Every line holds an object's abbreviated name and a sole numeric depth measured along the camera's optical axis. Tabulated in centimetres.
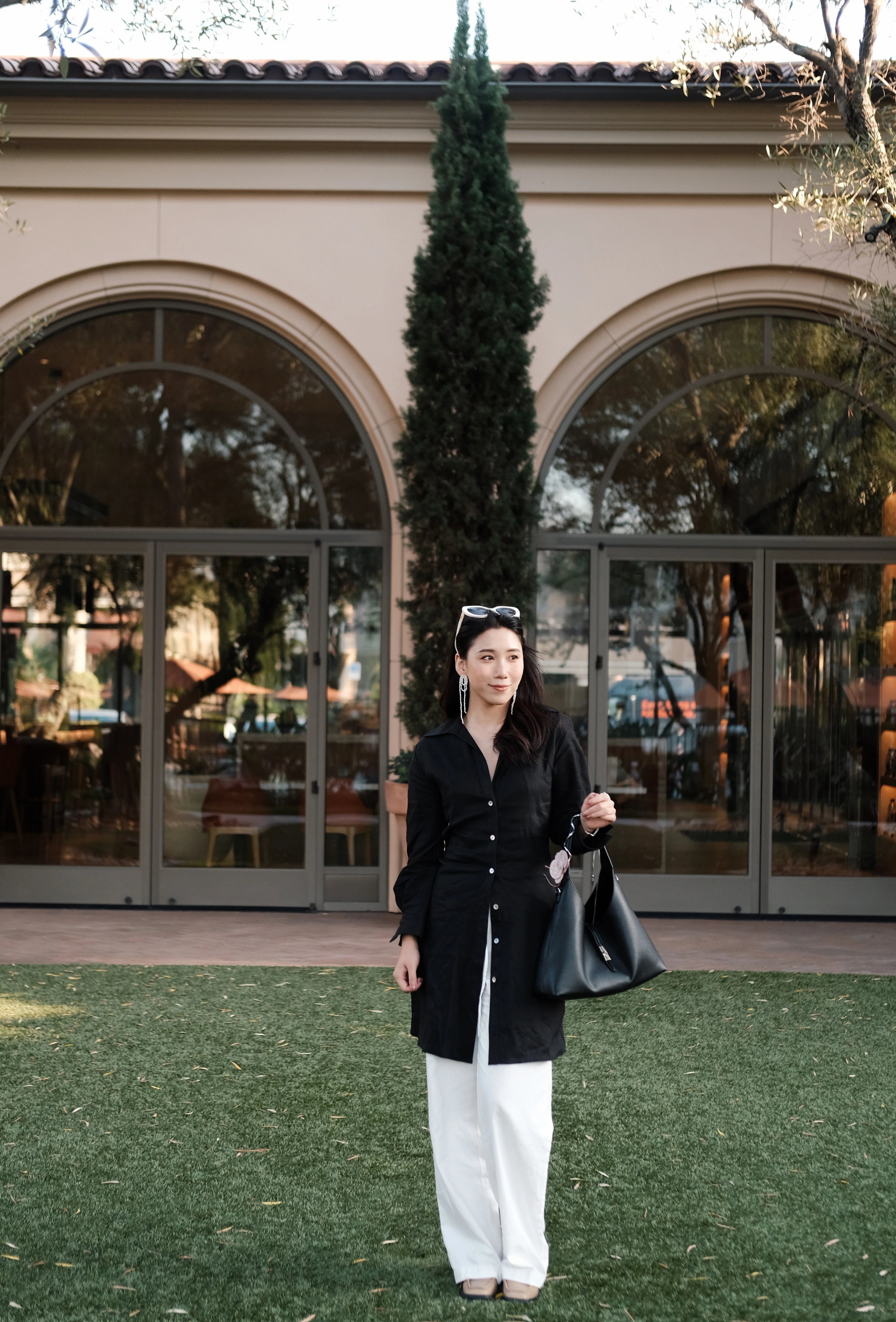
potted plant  877
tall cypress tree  869
